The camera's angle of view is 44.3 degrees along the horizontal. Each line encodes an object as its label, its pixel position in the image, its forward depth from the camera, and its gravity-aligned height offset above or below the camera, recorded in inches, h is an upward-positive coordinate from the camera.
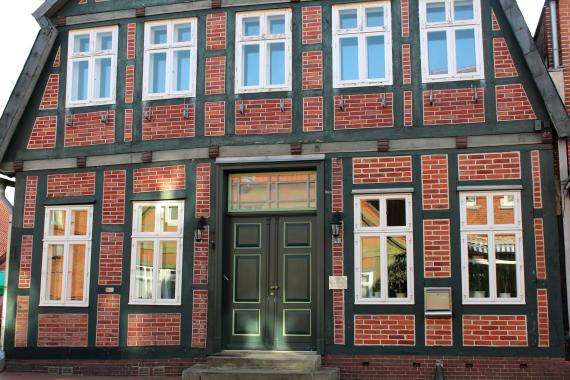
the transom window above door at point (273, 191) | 442.6 +65.6
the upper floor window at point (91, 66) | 476.4 +155.3
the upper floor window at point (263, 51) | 449.4 +156.7
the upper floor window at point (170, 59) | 462.9 +156.2
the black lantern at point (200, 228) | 440.1 +41.4
